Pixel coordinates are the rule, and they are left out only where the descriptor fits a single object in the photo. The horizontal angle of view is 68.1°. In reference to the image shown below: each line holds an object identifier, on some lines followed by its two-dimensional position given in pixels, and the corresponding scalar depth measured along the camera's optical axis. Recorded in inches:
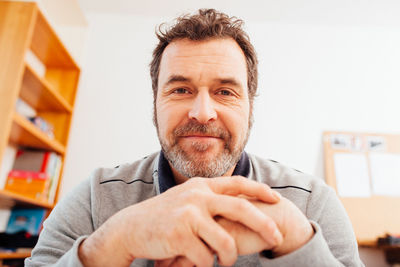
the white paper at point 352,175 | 88.0
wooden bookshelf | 65.3
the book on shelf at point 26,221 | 78.9
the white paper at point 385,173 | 88.7
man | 19.7
